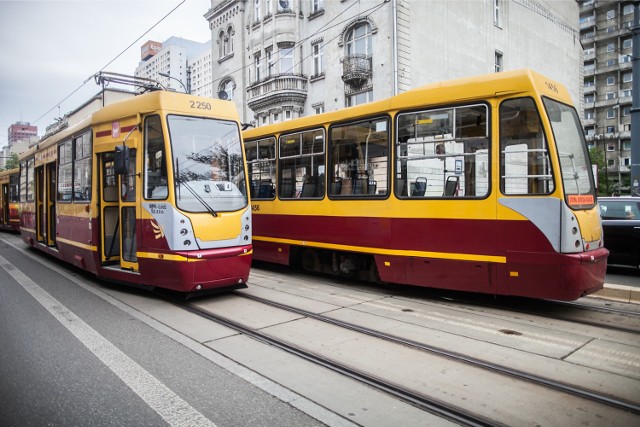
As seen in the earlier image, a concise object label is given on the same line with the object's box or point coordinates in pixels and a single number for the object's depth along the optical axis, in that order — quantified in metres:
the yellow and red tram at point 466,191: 6.02
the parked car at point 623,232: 9.66
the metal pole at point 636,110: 13.14
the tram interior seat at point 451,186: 6.79
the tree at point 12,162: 67.19
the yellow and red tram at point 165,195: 6.77
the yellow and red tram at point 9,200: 19.84
